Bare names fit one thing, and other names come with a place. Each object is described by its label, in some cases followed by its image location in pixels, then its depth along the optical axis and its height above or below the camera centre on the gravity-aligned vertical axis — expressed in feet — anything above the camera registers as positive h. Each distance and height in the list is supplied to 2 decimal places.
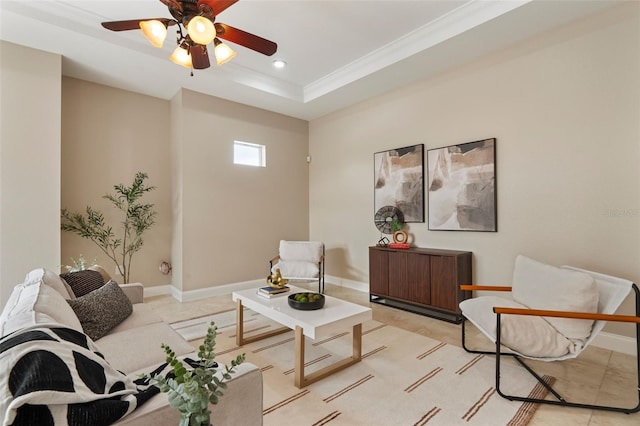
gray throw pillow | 6.08 -2.09
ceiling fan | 6.51 +4.27
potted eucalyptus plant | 2.67 -1.61
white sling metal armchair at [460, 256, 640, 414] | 6.33 -2.47
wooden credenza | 10.91 -2.63
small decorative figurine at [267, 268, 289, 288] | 9.59 -2.19
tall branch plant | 12.70 -0.51
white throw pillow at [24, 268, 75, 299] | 5.99 -1.38
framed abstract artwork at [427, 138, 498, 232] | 11.04 +0.98
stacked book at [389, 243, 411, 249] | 12.93 -1.44
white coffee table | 6.98 -2.66
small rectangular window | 15.87 +3.13
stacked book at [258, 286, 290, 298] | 9.05 -2.41
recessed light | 12.73 +6.32
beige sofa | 3.24 -2.20
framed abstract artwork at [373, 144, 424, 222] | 13.20 +1.45
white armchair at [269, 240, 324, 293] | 13.94 -2.37
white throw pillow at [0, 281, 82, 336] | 3.65 -1.35
